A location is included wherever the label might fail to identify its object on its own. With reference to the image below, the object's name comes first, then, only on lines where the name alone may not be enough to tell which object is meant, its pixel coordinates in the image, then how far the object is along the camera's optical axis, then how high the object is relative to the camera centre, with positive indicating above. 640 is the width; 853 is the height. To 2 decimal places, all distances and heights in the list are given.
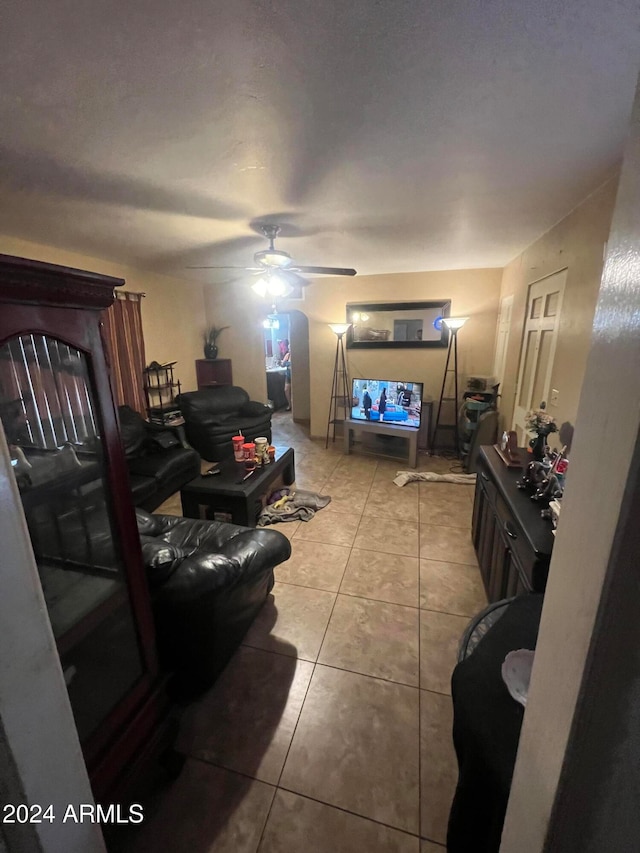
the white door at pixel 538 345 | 2.63 -0.01
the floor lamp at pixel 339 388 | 5.09 -0.61
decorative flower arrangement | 1.90 -0.44
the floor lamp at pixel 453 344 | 4.07 +0.01
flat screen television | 4.39 -0.72
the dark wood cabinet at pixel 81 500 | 0.84 -0.42
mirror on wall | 4.64 +0.28
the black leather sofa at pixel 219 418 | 4.44 -0.94
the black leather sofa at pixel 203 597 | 1.37 -1.04
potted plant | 5.55 +0.15
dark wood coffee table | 2.73 -1.17
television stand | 4.24 -1.06
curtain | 3.82 +0.03
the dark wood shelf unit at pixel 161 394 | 4.45 -0.60
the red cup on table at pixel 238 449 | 3.26 -0.94
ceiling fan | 2.67 +0.65
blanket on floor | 3.12 -1.49
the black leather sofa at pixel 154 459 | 3.11 -1.08
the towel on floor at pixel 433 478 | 3.88 -1.48
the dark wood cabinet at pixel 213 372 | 5.51 -0.37
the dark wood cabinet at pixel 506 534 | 1.41 -0.92
